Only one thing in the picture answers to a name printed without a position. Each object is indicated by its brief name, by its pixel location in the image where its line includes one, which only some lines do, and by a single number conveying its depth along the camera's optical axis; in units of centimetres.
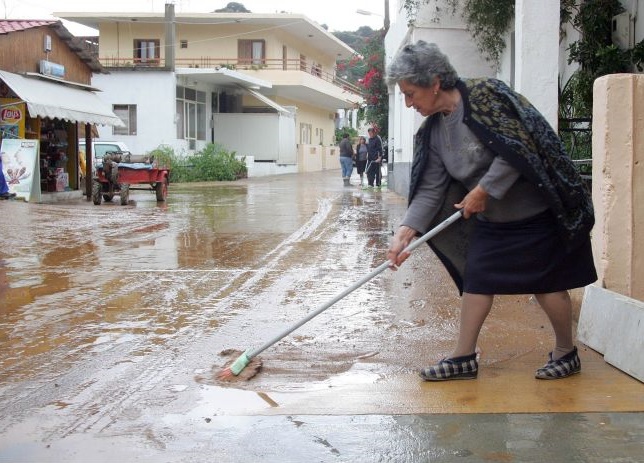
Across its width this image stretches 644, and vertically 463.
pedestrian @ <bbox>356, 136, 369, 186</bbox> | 2651
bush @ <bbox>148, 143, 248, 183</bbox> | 3038
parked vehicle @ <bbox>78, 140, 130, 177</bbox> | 2472
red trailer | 1788
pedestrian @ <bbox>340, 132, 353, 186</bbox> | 2722
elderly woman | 417
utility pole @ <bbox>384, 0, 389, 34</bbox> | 2858
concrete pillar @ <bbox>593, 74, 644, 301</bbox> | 502
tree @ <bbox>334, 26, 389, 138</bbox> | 2534
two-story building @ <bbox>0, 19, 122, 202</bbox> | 1709
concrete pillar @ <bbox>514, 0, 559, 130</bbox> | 933
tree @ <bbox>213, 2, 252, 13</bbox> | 8031
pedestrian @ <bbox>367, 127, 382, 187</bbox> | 2453
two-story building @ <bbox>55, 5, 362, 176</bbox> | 3306
